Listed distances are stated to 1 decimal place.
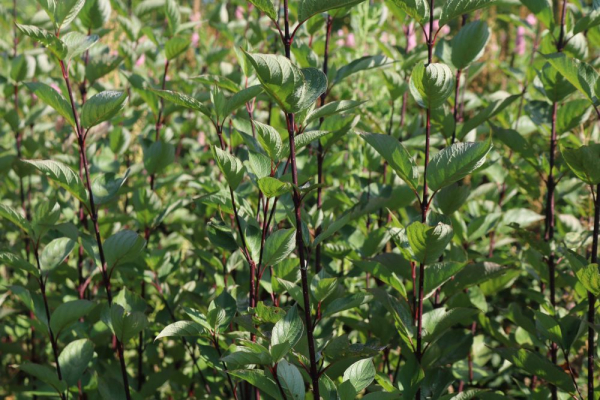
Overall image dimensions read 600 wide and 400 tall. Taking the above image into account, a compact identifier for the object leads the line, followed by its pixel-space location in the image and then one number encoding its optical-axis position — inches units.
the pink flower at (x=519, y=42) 153.6
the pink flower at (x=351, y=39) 135.3
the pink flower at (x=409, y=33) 74.7
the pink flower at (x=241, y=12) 97.7
